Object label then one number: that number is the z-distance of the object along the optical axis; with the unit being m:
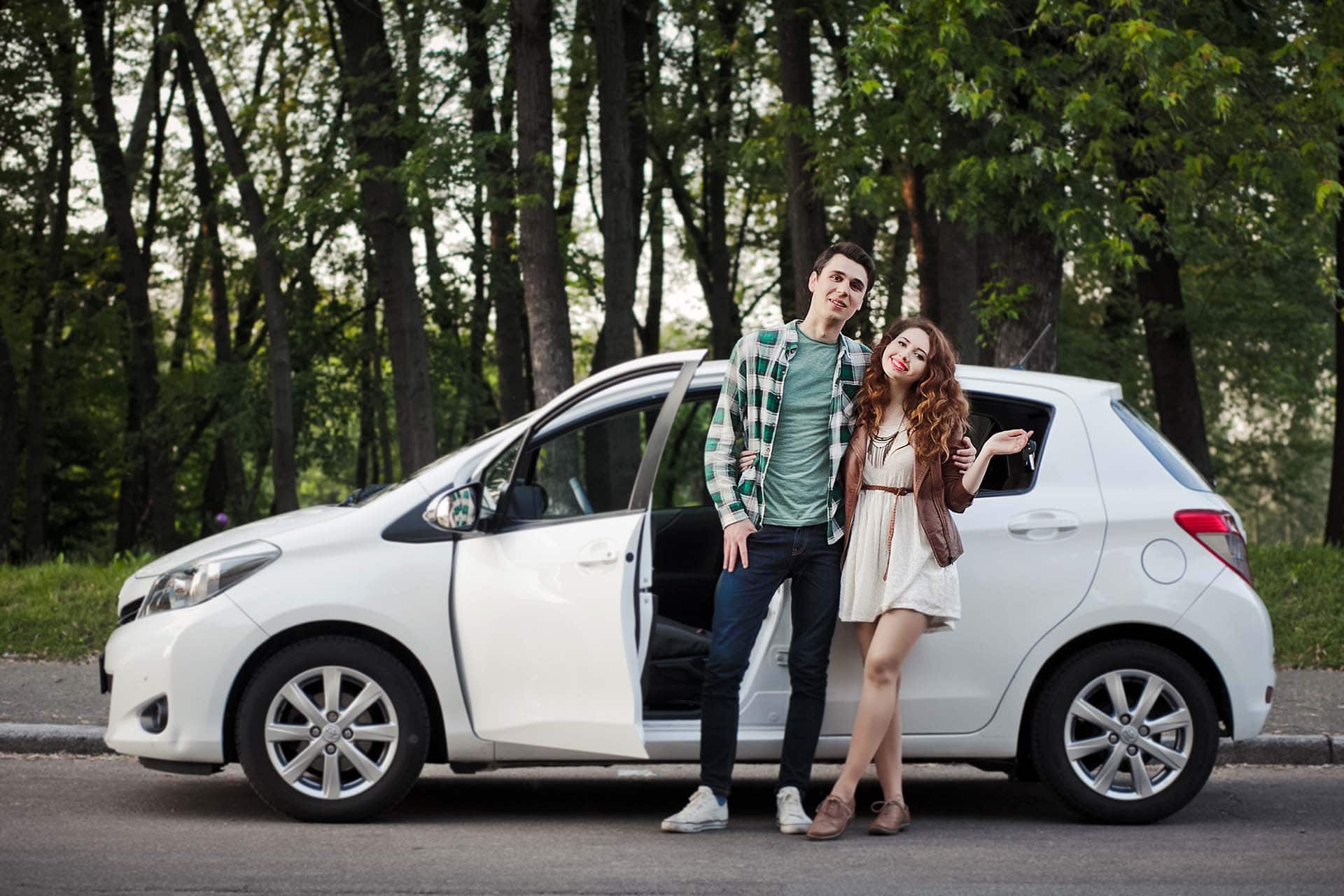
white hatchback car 5.92
